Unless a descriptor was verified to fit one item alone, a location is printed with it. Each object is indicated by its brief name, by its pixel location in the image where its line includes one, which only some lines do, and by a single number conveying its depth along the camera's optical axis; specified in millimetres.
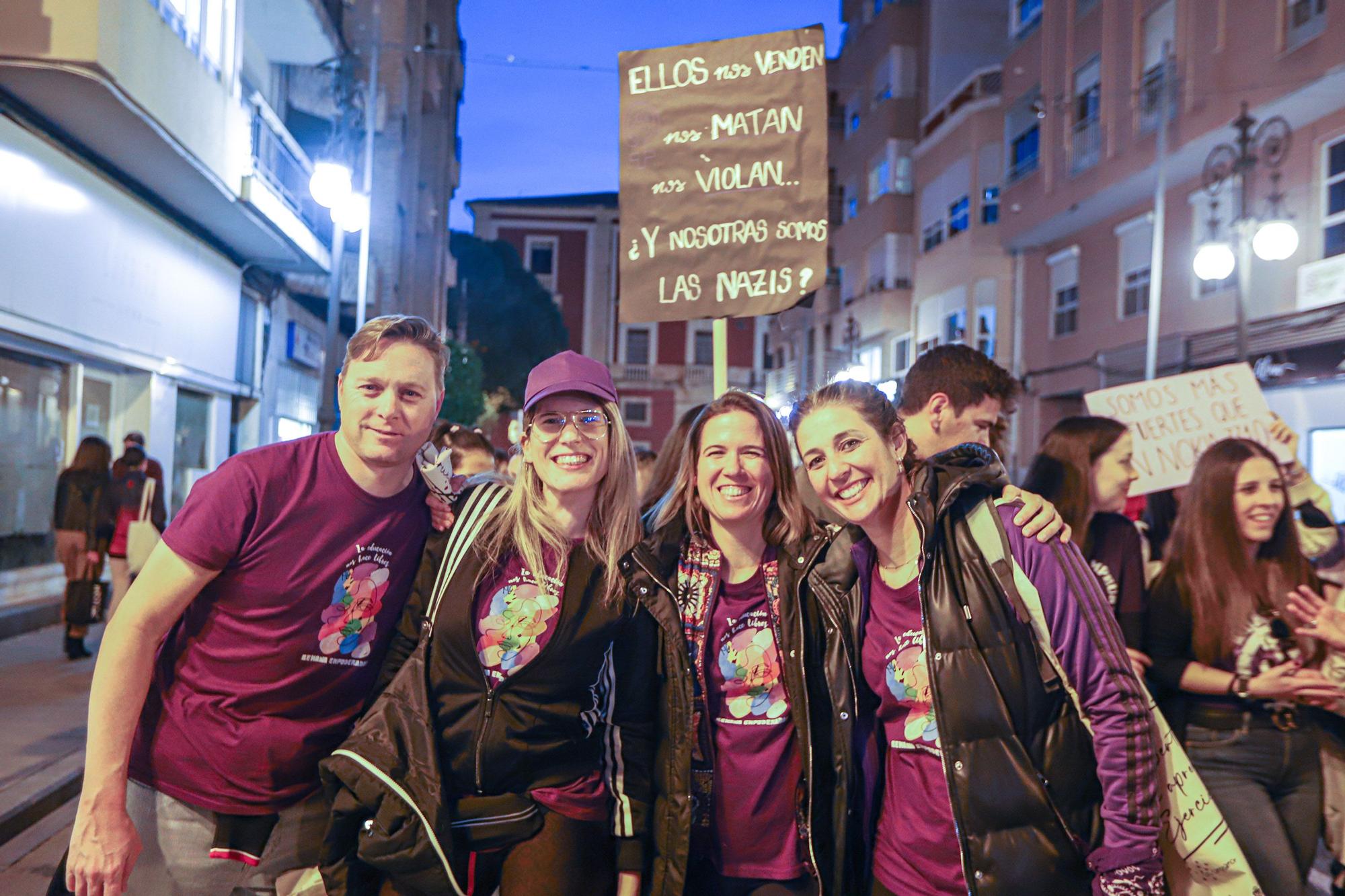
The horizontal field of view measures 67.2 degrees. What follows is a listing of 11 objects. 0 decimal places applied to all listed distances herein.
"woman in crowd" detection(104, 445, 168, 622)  9719
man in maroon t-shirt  2602
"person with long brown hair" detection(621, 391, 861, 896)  2855
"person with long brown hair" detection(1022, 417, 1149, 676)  3934
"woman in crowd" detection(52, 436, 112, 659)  9148
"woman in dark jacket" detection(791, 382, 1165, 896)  2479
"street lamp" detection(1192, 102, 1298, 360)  11797
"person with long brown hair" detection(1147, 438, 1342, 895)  3428
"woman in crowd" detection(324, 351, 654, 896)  2740
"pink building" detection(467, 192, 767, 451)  57219
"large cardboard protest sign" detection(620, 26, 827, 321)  4250
